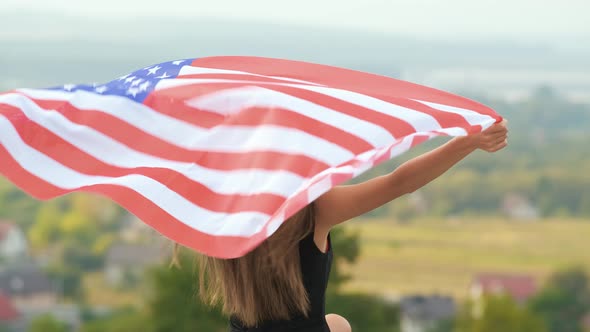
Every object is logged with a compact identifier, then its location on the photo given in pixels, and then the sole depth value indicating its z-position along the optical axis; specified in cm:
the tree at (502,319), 4872
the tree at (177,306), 2878
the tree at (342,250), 2822
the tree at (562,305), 7606
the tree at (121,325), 3531
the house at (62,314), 8619
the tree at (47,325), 7244
